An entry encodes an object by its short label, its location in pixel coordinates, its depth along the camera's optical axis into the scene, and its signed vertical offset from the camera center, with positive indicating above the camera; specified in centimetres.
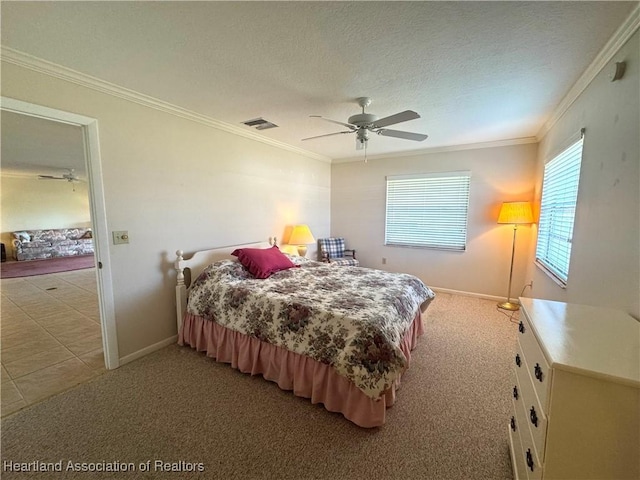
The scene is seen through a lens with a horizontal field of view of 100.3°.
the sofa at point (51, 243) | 717 -95
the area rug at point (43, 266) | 581 -137
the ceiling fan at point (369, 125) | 228 +79
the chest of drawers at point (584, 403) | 85 -64
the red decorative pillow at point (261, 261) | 300 -58
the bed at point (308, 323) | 178 -89
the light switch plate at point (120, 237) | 242 -25
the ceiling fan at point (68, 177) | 673 +89
